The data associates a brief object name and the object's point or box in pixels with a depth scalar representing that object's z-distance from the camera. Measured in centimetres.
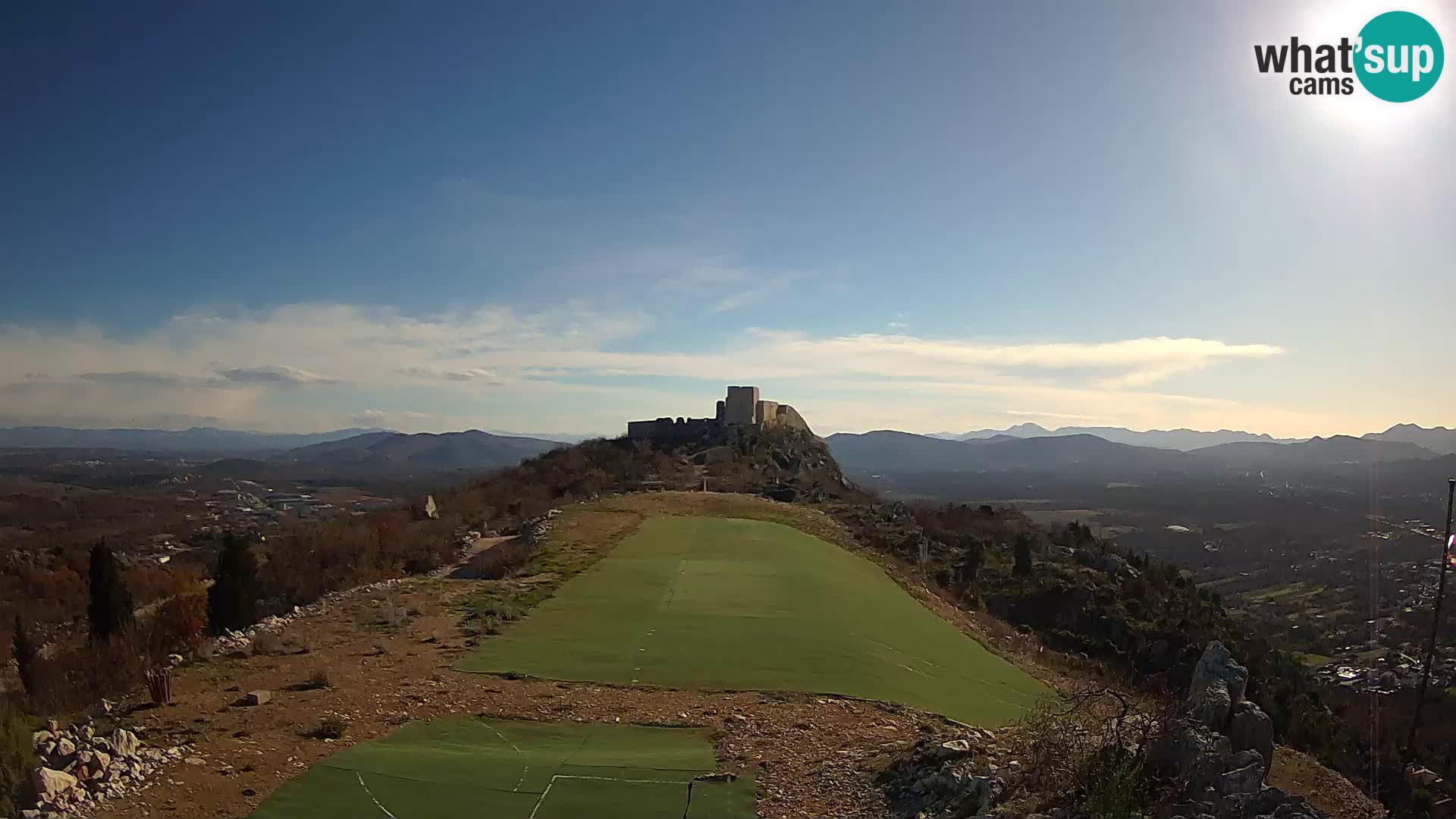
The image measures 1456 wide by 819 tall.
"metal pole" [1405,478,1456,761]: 1201
